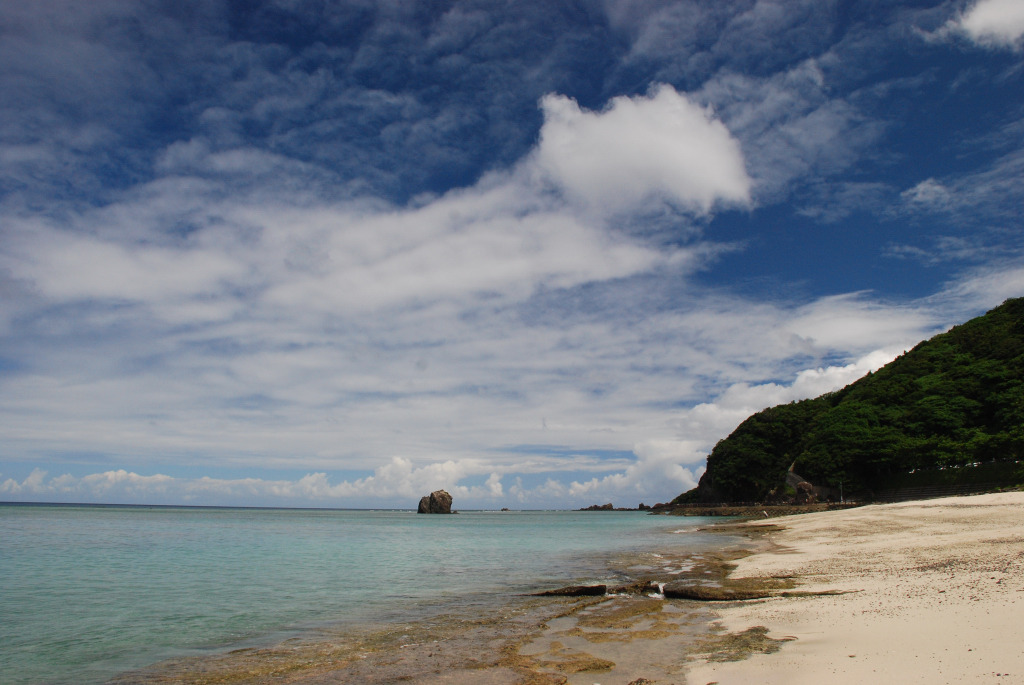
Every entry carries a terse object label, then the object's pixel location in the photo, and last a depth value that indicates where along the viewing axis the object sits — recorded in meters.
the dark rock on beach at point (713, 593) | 13.62
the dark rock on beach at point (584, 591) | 16.70
